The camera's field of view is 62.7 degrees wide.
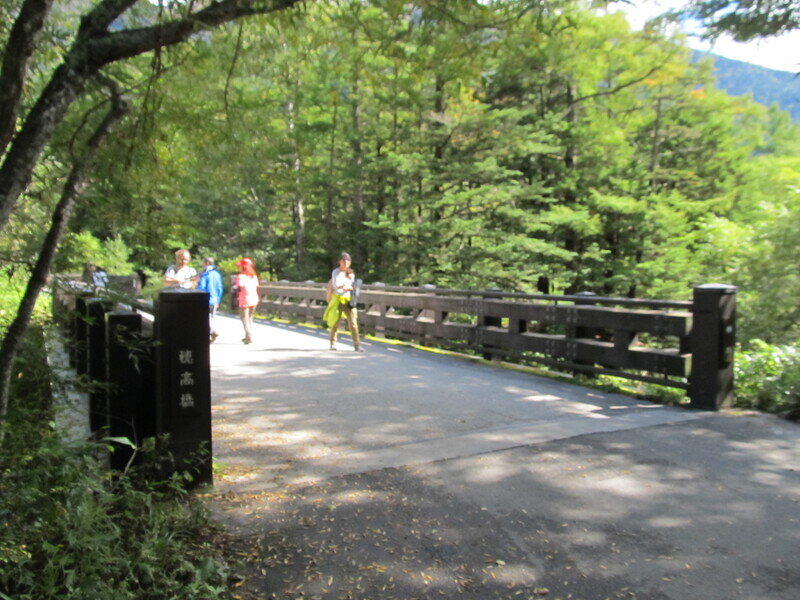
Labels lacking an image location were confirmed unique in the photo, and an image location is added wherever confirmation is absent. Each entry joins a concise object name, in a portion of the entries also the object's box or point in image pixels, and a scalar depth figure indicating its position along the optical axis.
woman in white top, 11.77
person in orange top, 13.14
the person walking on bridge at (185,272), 7.83
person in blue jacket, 12.14
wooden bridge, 4.16
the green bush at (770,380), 6.39
